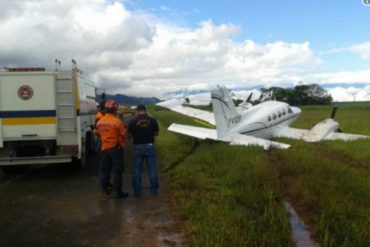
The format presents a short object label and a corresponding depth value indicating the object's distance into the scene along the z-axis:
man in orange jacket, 9.14
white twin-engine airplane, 17.08
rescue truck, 11.17
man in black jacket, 9.35
